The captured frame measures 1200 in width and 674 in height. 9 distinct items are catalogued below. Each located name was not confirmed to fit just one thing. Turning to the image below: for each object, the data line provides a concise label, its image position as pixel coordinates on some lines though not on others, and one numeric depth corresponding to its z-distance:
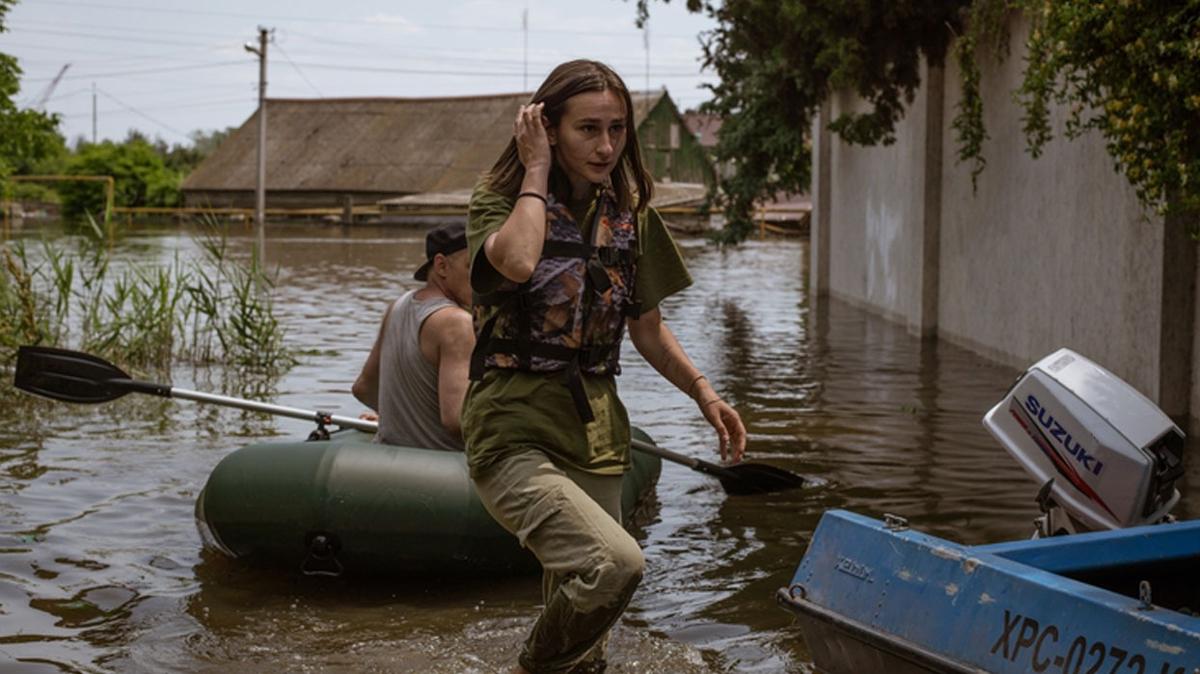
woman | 4.38
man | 6.41
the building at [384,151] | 68.50
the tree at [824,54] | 15.99
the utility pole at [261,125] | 59.75
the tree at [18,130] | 14.49
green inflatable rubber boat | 6.57
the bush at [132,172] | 76.06
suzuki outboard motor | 5.30
